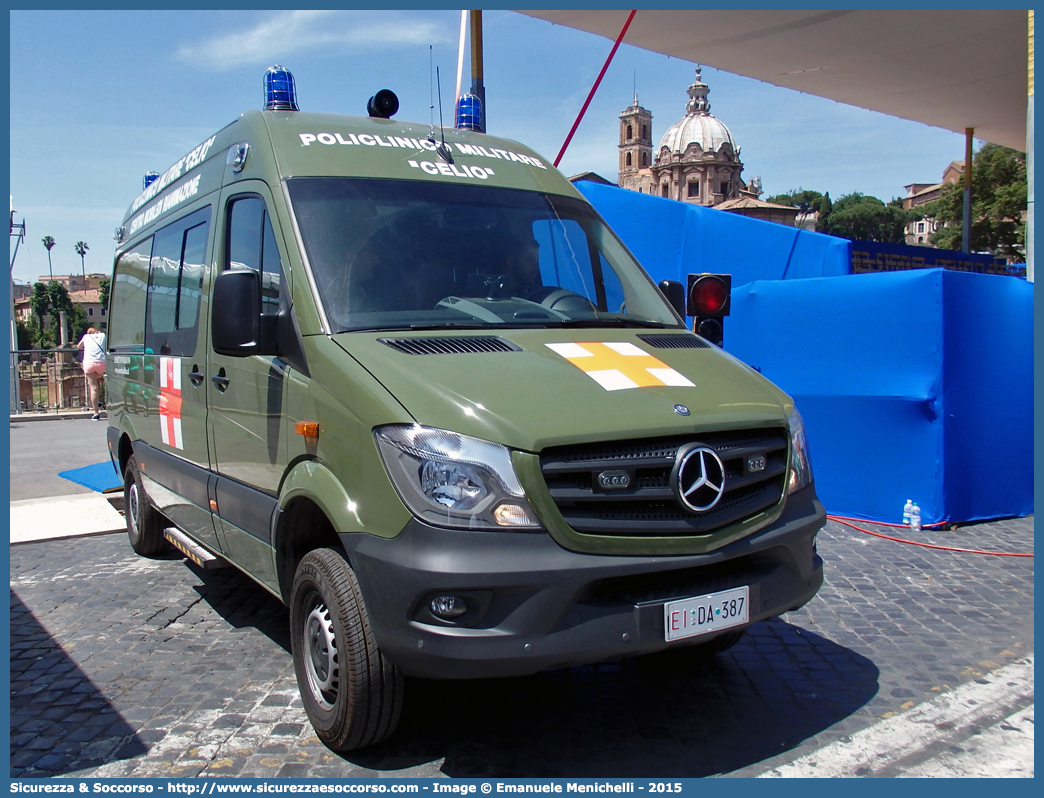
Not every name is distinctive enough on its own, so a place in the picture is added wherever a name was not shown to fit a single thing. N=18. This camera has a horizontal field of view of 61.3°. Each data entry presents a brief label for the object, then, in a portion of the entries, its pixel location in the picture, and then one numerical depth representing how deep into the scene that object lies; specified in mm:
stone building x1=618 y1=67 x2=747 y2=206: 142500
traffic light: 4801
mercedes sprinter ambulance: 2877
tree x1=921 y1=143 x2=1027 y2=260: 43688
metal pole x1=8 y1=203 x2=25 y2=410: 18703
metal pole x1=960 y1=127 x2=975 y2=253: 19502
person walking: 16531
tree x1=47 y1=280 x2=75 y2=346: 96375
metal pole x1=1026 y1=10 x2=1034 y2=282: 8672
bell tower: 162625
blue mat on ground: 8953
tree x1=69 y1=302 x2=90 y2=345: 107562
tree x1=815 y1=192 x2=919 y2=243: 120438
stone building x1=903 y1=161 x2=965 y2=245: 114250
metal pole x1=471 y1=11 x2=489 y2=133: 9188
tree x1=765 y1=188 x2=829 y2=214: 130288
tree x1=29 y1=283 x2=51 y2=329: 98250
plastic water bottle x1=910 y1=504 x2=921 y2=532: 7168
